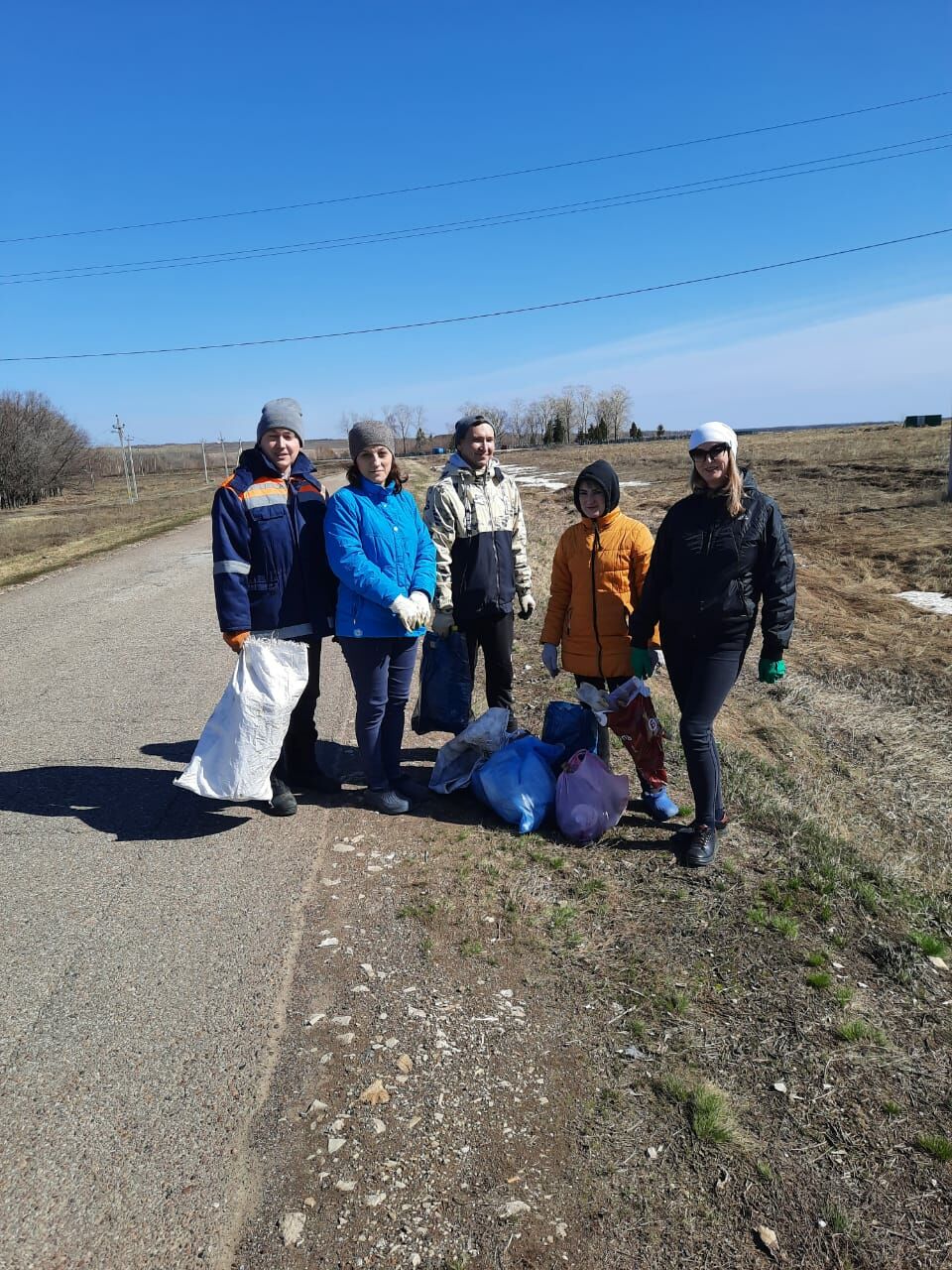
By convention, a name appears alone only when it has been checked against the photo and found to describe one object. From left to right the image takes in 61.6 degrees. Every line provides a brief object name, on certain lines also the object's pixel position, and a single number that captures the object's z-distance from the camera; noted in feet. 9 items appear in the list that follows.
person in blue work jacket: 12.59
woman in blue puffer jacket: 12.61
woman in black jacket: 11.35
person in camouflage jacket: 14.08
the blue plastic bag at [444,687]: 15.01
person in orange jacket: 13.16
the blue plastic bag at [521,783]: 13.21
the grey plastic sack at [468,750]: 14.06
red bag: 13.20
